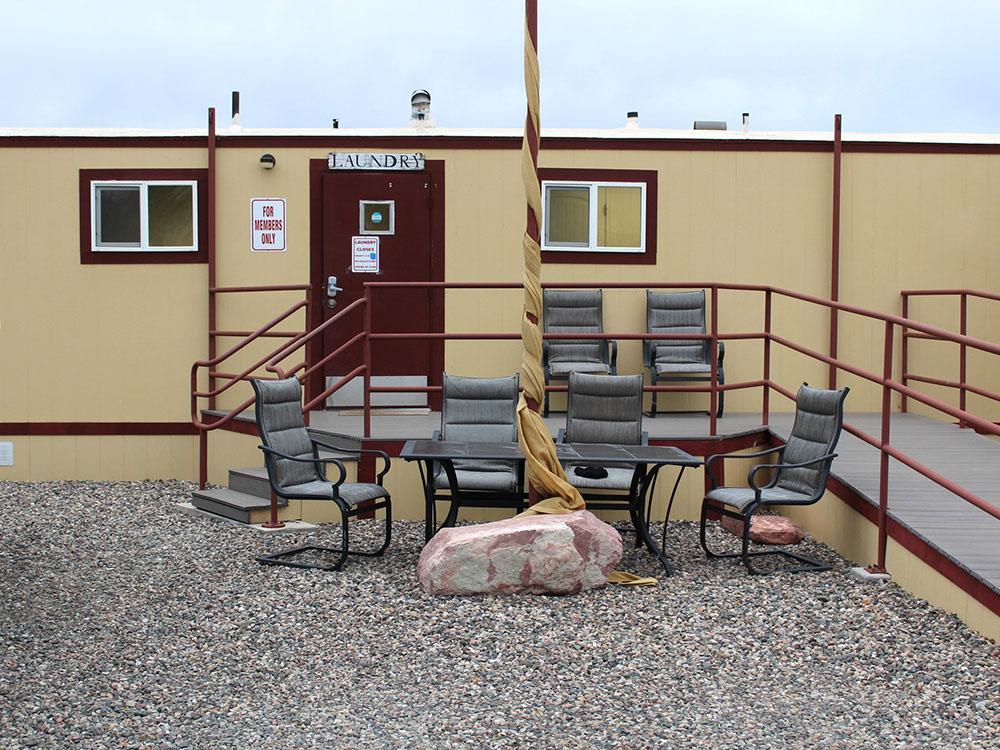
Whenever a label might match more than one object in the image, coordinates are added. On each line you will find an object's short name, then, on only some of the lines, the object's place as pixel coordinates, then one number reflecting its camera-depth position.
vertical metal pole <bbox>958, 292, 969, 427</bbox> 8.92
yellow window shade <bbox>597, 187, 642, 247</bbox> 9.44
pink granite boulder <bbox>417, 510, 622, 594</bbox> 5.70
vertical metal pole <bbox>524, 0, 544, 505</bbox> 5.91
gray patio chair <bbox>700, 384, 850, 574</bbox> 6.33
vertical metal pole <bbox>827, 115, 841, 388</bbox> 9.45
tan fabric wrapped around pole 5.97
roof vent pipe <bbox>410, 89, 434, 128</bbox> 9.53
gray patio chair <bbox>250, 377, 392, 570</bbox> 6.55
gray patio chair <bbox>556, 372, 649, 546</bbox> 7.21
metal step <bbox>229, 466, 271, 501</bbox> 7.92
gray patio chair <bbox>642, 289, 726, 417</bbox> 9.30
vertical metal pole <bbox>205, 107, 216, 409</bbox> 9.30
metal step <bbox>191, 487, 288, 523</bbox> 7.66
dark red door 9.40
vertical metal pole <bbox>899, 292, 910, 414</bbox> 9.57
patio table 6.16
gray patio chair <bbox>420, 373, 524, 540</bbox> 7.25
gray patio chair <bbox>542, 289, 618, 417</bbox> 9.16
